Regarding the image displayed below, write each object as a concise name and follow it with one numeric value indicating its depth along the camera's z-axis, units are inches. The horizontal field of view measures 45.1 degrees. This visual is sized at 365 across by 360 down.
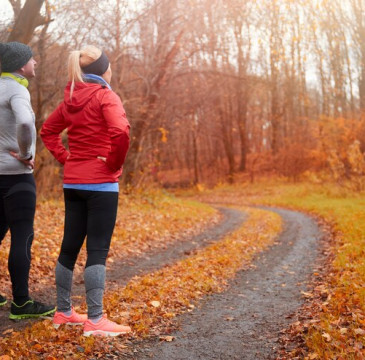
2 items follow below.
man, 160.1
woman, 141.2
